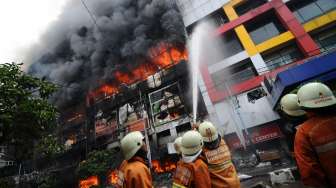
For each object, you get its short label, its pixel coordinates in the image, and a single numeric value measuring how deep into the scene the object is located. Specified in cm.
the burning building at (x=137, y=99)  2558
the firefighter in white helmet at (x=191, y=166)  279
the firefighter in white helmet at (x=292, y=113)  326
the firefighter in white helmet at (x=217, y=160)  306
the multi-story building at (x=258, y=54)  1788
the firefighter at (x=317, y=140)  202
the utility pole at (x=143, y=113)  2688
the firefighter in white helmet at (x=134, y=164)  244
